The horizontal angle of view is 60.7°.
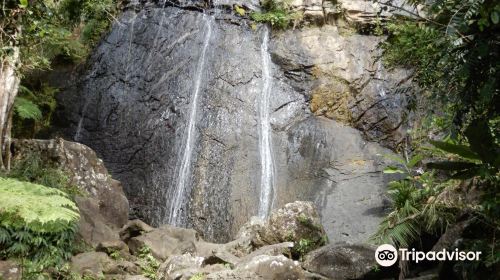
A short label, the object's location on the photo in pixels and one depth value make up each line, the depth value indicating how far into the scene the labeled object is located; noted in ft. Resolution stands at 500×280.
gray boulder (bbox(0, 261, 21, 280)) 16.69
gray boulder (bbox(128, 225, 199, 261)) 22.00
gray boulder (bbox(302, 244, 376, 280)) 16.01
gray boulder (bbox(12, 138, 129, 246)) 23.79
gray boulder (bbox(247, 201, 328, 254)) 20.86
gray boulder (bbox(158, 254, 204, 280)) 17.60
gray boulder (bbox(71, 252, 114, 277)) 18.74
